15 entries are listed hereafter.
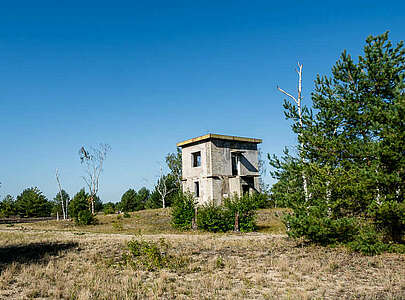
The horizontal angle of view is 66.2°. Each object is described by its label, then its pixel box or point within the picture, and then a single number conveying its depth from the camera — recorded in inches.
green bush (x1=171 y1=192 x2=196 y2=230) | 800.3
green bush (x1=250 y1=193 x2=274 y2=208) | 744.5
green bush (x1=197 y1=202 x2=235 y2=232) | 741.3
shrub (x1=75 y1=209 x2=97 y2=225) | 1063.6
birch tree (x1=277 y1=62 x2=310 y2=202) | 404.4
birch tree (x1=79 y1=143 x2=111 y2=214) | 1649.1
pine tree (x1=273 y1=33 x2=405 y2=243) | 327.9
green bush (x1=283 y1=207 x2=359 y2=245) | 363.3
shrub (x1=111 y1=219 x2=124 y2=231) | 875.2
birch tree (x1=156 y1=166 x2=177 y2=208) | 1798.7
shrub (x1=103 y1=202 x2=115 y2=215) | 1569.9
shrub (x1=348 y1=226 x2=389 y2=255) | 355.3
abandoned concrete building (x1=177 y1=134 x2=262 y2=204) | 933.8
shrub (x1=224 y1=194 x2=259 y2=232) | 735.7
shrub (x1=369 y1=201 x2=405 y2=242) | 315.6
